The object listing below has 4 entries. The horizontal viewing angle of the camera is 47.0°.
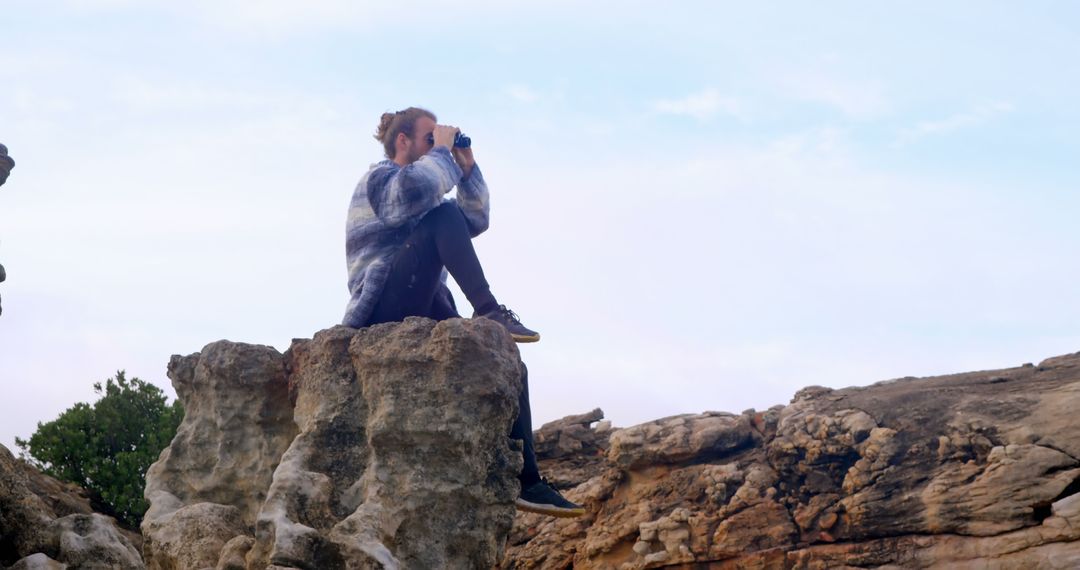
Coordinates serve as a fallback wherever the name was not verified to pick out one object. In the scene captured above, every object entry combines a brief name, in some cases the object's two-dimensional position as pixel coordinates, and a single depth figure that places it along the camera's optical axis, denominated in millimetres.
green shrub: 15430
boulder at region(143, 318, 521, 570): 6715
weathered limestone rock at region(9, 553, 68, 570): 5910
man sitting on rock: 7621
